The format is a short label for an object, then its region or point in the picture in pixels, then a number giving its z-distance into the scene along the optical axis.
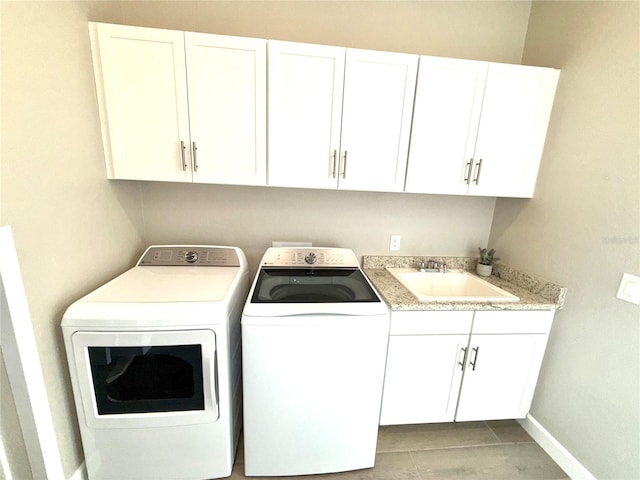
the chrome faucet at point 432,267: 1.98
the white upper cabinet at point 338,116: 1.40
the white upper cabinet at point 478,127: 1.50
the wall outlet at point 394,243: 2.01
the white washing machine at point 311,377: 1.19
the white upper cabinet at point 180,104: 1.32
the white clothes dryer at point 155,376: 1.10
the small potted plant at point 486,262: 1.94
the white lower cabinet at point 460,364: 1.47
